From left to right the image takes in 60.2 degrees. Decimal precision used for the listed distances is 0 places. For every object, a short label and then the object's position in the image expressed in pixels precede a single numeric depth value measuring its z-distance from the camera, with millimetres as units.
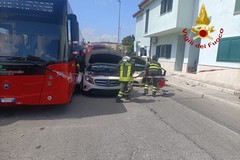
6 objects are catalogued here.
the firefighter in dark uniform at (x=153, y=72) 9117
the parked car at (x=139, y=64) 13895
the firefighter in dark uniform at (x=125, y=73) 7621
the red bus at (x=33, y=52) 5223
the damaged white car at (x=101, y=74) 7910
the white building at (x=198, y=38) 11148
